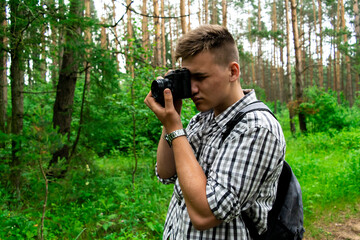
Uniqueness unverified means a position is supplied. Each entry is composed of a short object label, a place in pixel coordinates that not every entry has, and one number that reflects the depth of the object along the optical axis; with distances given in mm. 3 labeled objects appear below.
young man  1107
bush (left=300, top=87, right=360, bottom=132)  10281
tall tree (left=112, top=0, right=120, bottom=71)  4936
